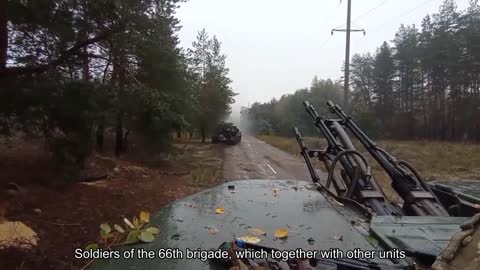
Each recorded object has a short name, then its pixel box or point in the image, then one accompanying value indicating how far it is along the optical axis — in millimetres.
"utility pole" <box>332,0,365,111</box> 20875
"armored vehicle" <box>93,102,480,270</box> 1822
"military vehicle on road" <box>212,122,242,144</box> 37062
